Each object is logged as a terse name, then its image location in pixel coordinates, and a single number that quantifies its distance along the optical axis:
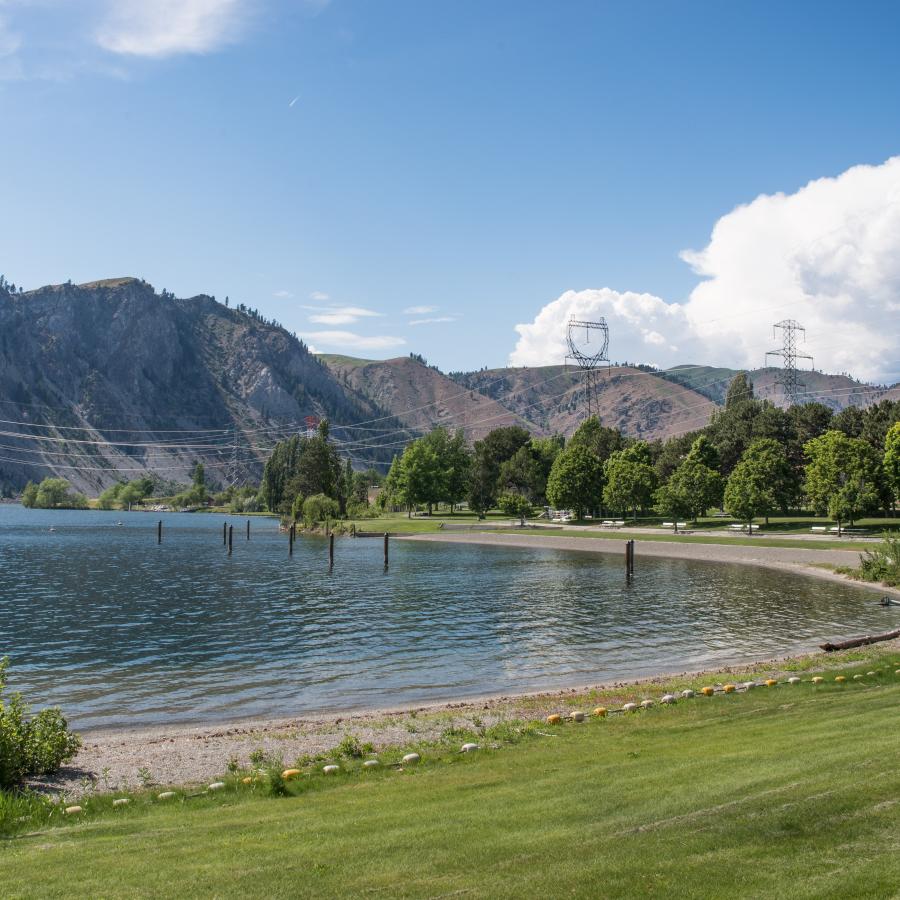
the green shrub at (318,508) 145.25
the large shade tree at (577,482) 134.00
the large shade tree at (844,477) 89.25
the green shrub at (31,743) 15.87
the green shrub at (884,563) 54.88
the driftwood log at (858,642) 30.57
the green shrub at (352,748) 17.89
